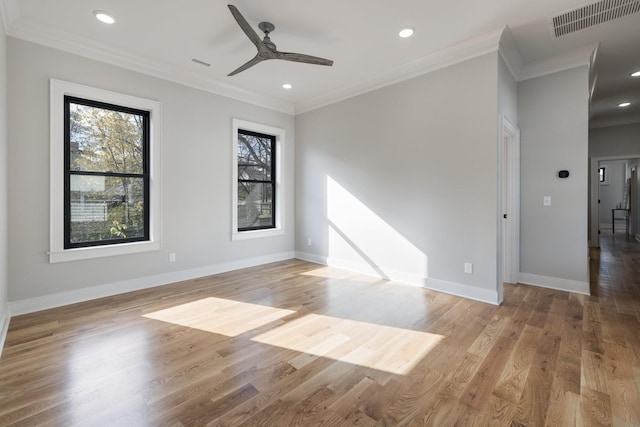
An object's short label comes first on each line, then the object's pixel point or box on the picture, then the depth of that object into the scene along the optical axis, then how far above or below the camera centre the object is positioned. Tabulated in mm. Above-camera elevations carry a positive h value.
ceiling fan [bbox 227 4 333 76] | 2742 +1582
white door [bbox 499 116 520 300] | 3953 +103
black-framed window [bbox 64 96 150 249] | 3334 +487
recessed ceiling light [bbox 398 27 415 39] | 3085 +1916
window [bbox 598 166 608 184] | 10653 +1348
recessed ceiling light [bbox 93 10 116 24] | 2788 +1900
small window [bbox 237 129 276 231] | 5010 +584
